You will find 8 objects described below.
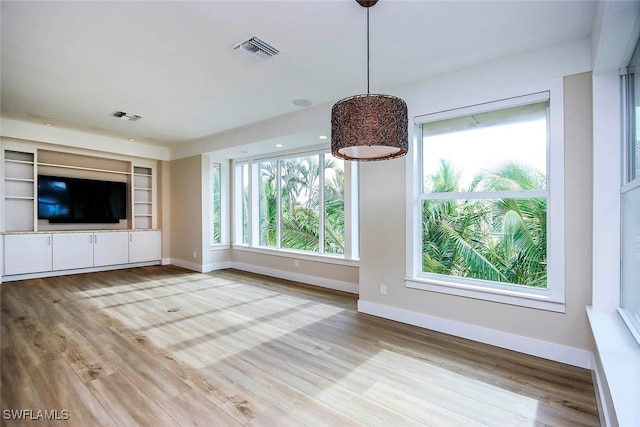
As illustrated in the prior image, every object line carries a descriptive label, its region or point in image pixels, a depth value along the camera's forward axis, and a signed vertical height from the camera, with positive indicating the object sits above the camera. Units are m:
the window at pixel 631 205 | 1.88 +0.04
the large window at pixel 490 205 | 2.79 +0.07
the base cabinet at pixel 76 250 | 5.25 -0.71
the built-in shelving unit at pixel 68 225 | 5.29 -0.23
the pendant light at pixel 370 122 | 1.98 +0.59
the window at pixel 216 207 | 6.69 +0.13
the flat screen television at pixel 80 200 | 5.70 +0.26
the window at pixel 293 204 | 5.15 +0.17
